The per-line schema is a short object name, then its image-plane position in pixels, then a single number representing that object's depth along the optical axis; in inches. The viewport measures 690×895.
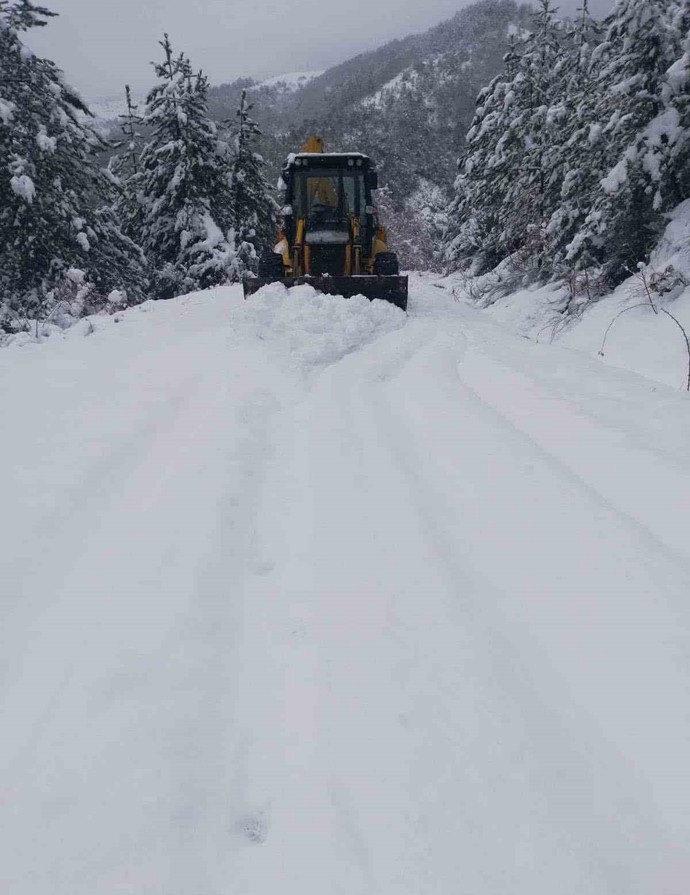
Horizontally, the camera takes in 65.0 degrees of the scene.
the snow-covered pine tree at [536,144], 485.7
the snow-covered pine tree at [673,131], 307.3
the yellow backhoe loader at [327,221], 396.2
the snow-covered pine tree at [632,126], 319.9
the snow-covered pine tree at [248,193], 749.3
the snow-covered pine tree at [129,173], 735.7
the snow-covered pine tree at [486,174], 655.8
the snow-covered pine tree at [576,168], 369.4
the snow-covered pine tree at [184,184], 669.3
